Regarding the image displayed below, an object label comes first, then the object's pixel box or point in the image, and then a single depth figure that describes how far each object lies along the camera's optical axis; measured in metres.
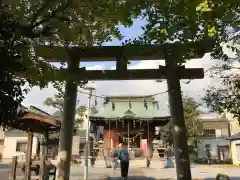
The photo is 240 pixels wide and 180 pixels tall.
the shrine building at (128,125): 18.07
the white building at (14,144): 31.32
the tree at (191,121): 24.88
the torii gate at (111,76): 6.72
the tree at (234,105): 6.31
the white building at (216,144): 30.88
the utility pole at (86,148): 10.24
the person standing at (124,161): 8.34
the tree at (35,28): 4.83
